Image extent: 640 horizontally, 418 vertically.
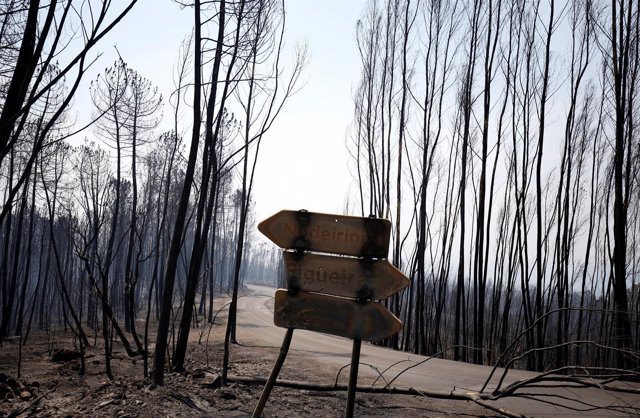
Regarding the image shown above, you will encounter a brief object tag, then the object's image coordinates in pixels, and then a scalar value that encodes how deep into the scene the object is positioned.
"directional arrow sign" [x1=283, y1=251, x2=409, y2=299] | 3.19
